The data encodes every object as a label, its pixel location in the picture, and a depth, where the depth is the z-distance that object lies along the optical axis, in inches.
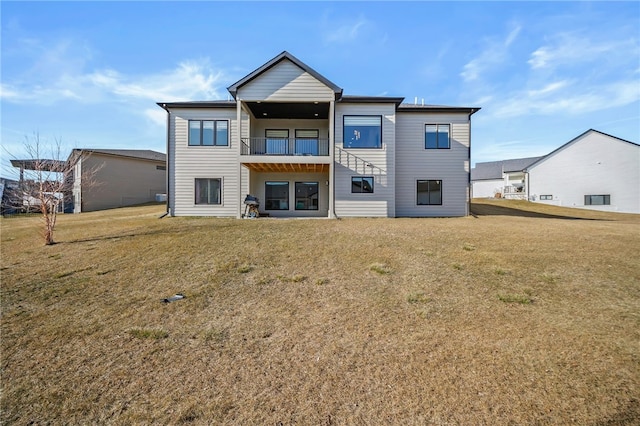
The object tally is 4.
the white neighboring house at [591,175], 1139.9
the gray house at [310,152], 675.4
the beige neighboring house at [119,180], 1044.5
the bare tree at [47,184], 466.3
